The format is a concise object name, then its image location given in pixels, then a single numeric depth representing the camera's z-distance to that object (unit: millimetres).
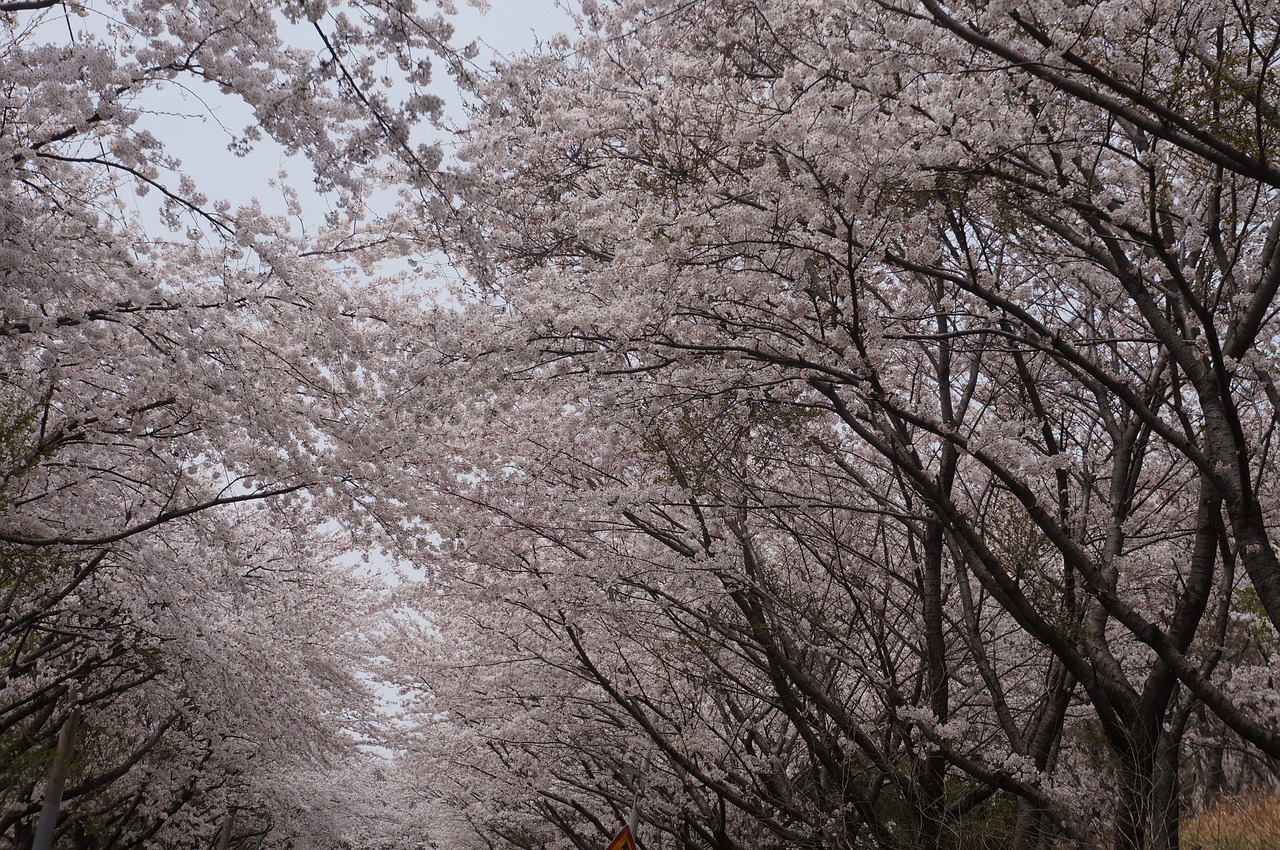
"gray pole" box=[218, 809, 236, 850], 19550
